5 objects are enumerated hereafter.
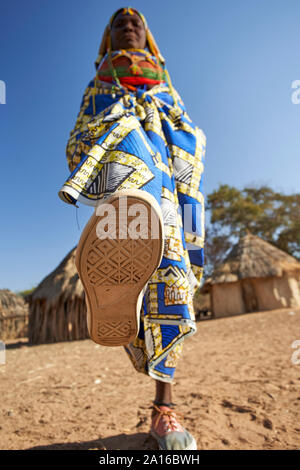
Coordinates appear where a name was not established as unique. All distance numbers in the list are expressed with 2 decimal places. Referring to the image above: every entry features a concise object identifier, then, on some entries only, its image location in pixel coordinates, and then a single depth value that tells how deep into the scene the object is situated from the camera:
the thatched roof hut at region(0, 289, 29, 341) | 11.38
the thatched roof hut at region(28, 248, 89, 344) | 8.80
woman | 1.08
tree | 18.55
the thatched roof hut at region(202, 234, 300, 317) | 10.97
